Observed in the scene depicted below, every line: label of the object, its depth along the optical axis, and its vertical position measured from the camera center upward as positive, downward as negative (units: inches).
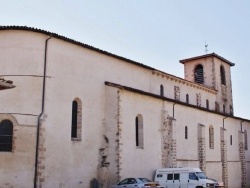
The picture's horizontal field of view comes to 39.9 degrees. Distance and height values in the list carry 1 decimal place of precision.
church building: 748.6 +83.8
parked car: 781.9 -71.9
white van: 854.3 -67.5
